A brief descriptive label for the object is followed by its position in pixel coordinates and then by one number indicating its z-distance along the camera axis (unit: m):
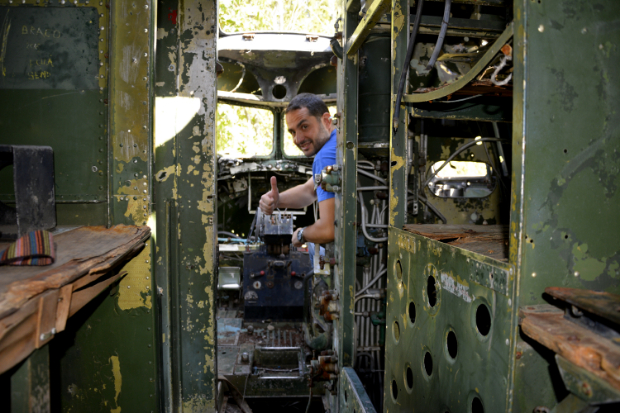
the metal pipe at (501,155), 2.76
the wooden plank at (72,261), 1.06
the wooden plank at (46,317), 1.10
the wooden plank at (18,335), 0.95
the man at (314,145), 3.38
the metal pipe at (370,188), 2.90
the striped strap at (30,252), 1.32
